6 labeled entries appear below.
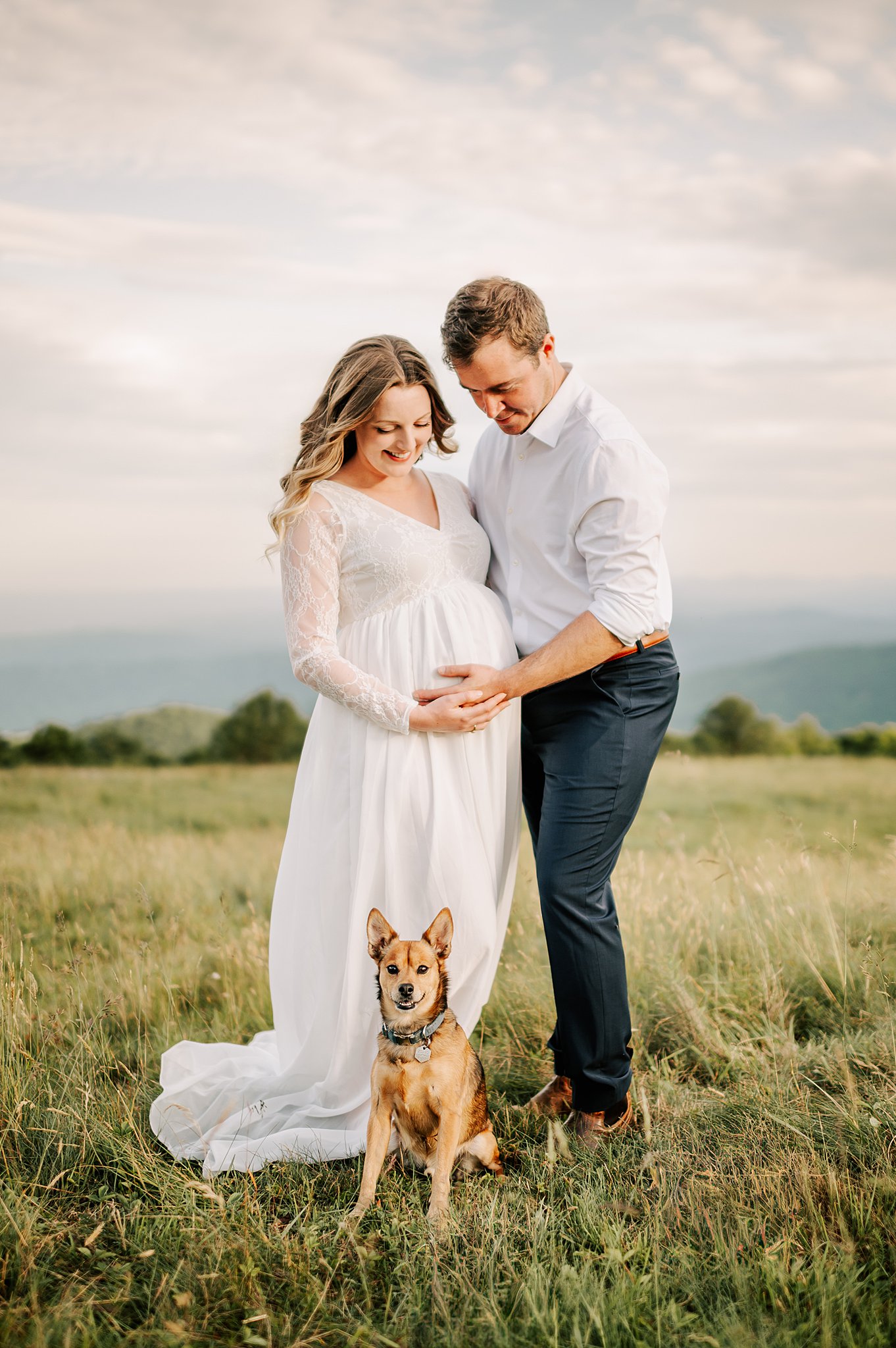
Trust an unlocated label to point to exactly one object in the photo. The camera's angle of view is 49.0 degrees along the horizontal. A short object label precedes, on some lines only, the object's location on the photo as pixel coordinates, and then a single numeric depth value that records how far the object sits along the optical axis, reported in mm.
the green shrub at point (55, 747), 20619
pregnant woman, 3816
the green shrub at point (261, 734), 20328
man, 3752
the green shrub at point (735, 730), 21469
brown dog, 3291
